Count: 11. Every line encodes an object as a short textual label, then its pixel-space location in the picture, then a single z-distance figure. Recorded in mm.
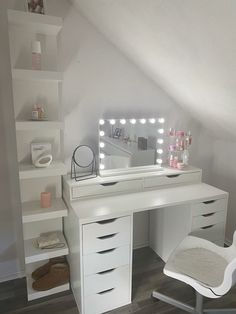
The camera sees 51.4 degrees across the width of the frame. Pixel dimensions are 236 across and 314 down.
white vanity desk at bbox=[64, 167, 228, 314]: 1559
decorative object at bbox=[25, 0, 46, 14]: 1533
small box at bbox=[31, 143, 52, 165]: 1778
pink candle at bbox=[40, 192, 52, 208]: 1757
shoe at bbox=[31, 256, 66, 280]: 1857
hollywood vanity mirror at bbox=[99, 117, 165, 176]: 2000
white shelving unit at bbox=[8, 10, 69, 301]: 1585
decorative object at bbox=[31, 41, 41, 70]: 1566
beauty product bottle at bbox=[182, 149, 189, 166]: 2201
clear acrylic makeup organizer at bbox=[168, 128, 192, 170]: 2207
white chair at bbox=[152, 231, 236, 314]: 1333
